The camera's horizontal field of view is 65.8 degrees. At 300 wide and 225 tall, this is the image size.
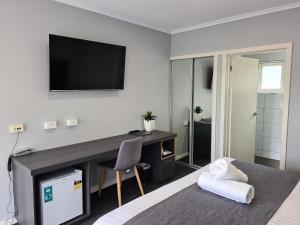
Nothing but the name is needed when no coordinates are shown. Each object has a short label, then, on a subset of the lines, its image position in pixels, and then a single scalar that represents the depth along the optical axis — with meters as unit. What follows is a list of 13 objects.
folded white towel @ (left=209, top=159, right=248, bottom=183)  1.75
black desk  2.10
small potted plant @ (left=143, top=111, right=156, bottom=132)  3.63
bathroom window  4.34
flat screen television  2.56
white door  3.69
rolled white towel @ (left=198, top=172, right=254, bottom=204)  1.59
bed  1.42
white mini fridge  2.18
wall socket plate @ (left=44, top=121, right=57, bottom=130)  2.62
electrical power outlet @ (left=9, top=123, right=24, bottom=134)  2.36
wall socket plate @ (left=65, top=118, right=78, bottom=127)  2.83
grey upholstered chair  2.59
